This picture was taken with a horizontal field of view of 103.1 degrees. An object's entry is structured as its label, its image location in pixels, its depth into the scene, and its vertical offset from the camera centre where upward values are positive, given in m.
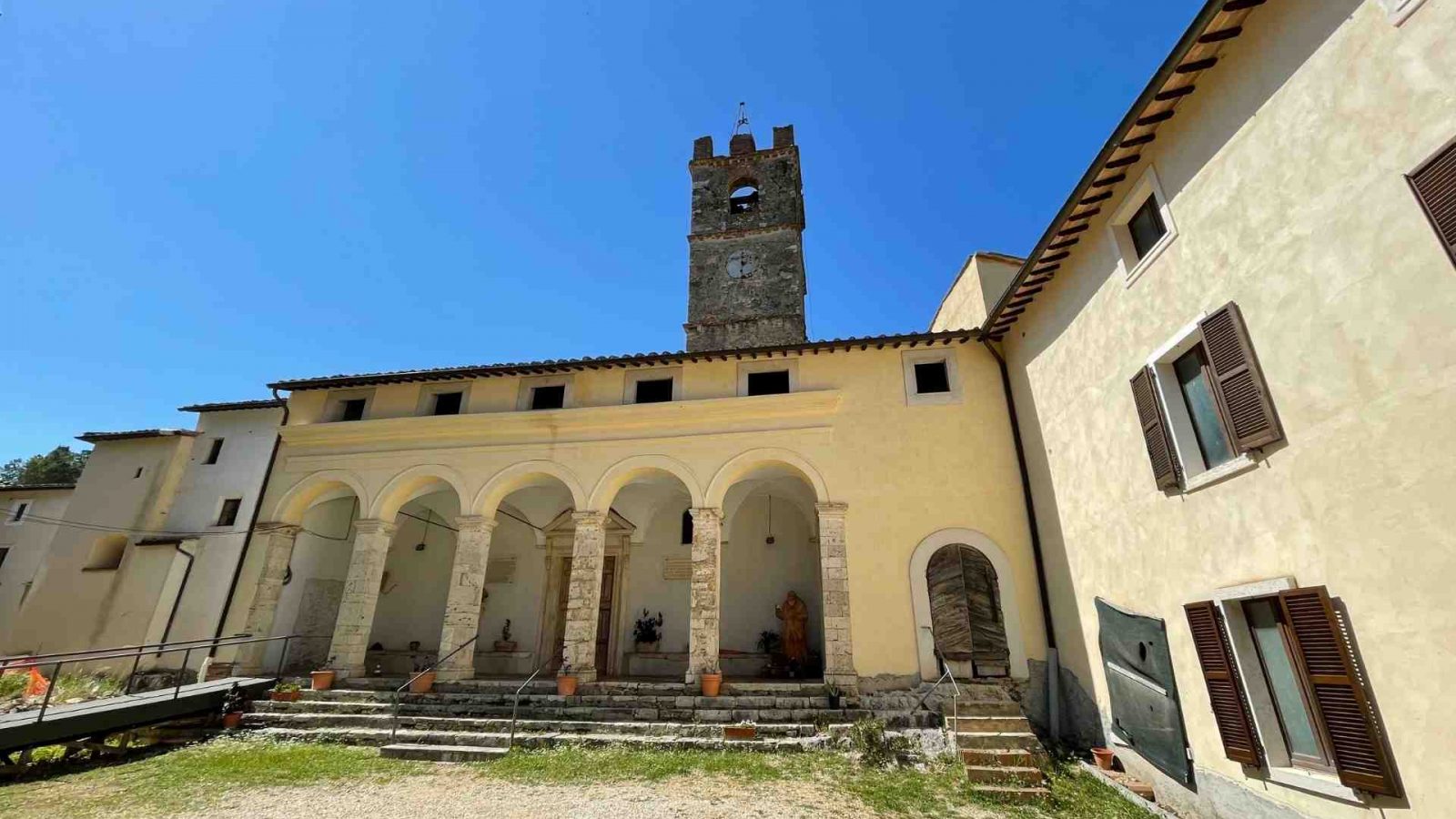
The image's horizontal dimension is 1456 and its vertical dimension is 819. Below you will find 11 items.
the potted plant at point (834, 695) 9.56 -1.13
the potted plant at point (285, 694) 10.62 -1.26
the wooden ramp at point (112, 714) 7.89 -1.33
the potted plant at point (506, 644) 13.89 -0.50
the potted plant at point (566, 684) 10.30 -1.04
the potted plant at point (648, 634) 13.71 -0.26
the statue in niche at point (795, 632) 12.84 -0.17
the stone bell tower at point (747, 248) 22.56 +14.63
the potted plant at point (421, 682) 10.58 -1.05
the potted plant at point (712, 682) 9.97 -0.96
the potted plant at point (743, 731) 8.75 -1.54
